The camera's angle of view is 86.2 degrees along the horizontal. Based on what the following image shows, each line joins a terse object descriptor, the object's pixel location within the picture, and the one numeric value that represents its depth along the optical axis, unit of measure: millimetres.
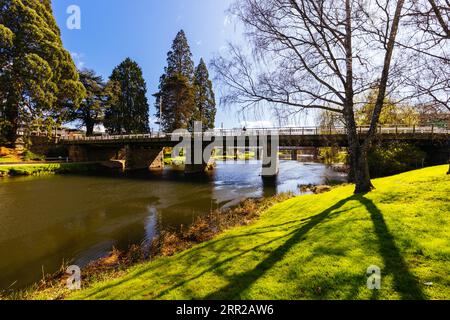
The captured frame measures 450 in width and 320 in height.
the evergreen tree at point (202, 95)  59016
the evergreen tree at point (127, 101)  56156
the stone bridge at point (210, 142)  19984
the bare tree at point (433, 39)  5489
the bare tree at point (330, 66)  7770
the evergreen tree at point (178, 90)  51281
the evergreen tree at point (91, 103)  51250
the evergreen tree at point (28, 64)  31391
